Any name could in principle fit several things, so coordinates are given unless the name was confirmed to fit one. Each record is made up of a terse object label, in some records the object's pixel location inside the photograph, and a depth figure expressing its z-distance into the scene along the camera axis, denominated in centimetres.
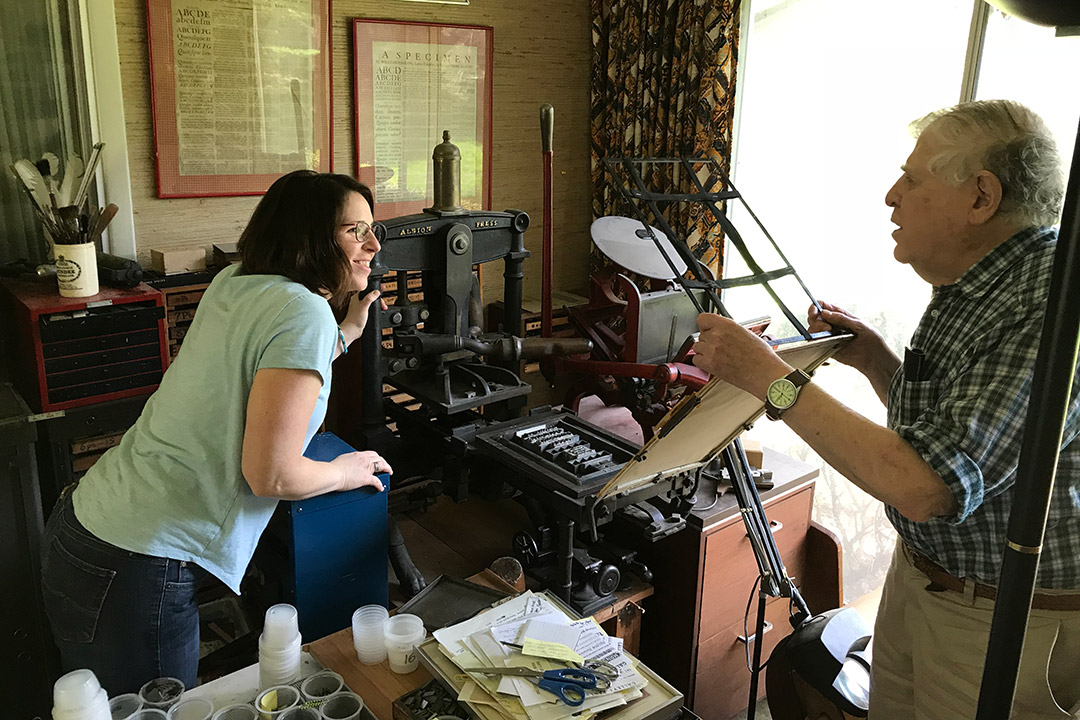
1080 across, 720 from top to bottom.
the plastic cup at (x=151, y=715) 125
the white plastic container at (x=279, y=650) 135
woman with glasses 135
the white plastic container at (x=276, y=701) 126
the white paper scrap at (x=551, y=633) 134
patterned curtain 296
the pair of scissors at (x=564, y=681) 122
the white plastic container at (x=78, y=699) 116
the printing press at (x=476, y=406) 195
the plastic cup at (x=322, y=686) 133
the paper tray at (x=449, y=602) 162
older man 114
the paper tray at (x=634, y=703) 123
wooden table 137
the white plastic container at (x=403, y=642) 141
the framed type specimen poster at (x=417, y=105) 302
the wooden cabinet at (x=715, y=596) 216
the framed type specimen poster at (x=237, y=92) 258
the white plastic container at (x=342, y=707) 128
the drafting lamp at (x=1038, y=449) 62
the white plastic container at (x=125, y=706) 127
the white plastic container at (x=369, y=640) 145
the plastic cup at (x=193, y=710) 127
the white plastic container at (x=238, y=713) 127
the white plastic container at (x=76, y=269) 221
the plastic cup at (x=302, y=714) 125
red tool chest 218
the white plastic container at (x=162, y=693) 127
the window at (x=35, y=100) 238
